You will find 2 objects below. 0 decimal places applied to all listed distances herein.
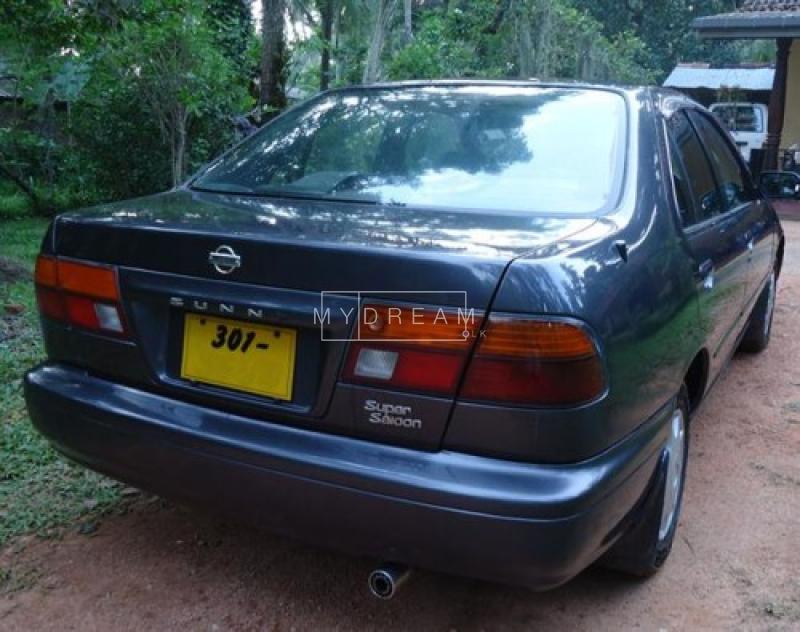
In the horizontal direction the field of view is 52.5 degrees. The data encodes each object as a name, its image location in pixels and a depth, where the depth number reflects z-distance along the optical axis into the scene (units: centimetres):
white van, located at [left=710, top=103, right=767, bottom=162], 1950
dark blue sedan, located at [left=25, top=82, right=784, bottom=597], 187
